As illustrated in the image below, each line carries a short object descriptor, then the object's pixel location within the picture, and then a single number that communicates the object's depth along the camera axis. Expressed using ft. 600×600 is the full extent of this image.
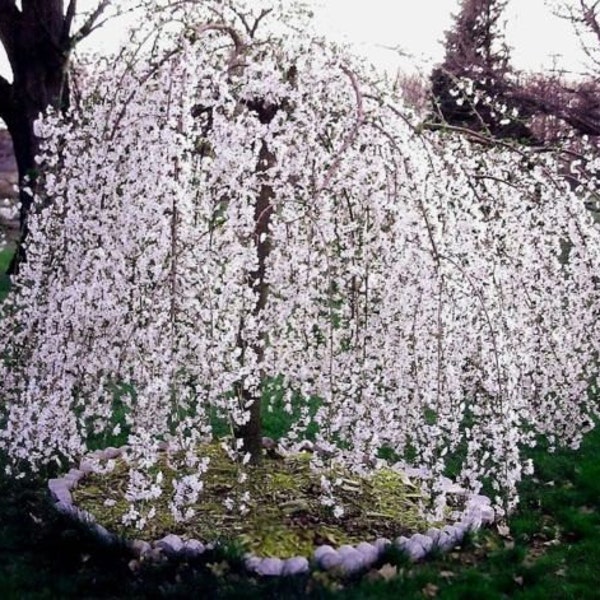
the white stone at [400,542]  12.87
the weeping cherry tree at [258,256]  11.27
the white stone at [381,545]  12.82
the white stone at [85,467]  15.99
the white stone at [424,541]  13.20
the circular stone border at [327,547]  12.23
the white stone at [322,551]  12.42
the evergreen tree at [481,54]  46.01
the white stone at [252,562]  12.17
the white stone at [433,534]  13.45
